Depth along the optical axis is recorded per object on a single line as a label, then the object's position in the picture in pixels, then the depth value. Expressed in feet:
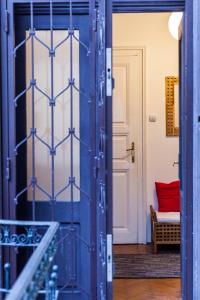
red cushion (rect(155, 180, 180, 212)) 16.84
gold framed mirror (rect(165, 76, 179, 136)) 16.89
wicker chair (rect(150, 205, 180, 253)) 15.90
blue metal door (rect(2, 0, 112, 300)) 9.56
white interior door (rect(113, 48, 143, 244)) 16.63
